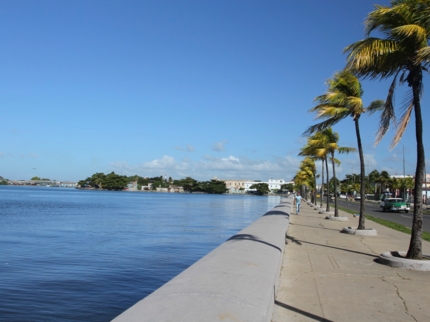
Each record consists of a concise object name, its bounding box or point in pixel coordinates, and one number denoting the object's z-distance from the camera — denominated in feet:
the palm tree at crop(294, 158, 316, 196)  180.96
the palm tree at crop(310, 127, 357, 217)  94.12
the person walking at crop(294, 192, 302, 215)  106.01
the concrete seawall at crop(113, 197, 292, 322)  13.38
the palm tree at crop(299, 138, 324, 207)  104.33
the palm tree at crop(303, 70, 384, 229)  58.75
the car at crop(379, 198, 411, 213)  147.84
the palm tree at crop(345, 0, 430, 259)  33.76
